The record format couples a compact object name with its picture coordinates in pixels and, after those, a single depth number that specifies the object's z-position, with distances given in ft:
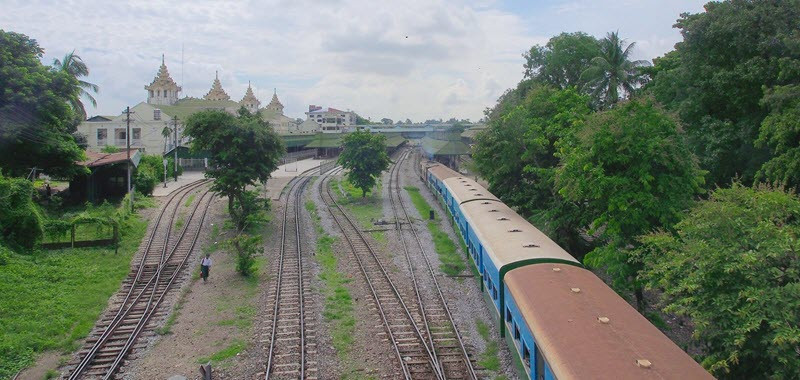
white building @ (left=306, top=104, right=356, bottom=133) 528.46
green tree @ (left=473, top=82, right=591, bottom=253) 76.64
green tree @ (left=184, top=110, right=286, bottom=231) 93.91
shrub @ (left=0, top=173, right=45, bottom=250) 71.41
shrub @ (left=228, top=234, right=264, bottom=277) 70.28
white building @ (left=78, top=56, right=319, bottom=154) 195.11
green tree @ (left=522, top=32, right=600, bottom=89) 159.43
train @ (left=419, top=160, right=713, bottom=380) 26.76
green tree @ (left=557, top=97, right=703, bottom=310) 53.06
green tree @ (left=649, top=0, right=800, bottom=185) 68.91
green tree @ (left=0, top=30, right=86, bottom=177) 90.53
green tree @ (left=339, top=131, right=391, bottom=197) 129.80
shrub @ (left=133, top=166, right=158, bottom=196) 126.21
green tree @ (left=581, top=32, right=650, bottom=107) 123.54
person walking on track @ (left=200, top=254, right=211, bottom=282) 69.15
